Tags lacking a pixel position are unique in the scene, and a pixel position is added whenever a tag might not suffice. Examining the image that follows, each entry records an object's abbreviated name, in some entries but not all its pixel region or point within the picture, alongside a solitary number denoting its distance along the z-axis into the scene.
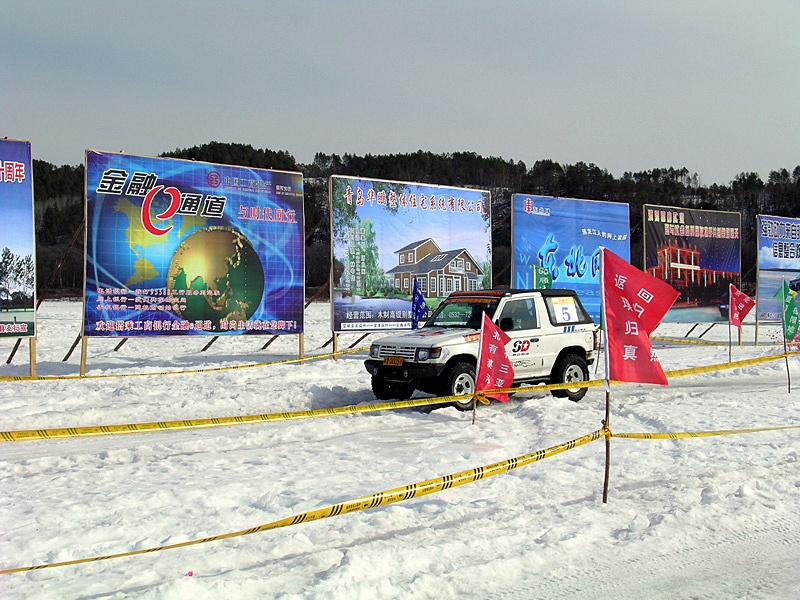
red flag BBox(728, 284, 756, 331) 22.00
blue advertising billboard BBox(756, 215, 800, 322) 28.59
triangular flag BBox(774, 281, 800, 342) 21.75
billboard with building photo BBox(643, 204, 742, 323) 26.97
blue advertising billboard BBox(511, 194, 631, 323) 23.53
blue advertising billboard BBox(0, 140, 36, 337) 14.91
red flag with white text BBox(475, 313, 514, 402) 11.13
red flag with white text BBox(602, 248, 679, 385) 6.73
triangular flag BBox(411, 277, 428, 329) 20.02
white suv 11.72
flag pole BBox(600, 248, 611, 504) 6.58
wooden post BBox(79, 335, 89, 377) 15.92
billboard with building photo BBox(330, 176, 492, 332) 19.89
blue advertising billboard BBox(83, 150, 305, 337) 16.34
